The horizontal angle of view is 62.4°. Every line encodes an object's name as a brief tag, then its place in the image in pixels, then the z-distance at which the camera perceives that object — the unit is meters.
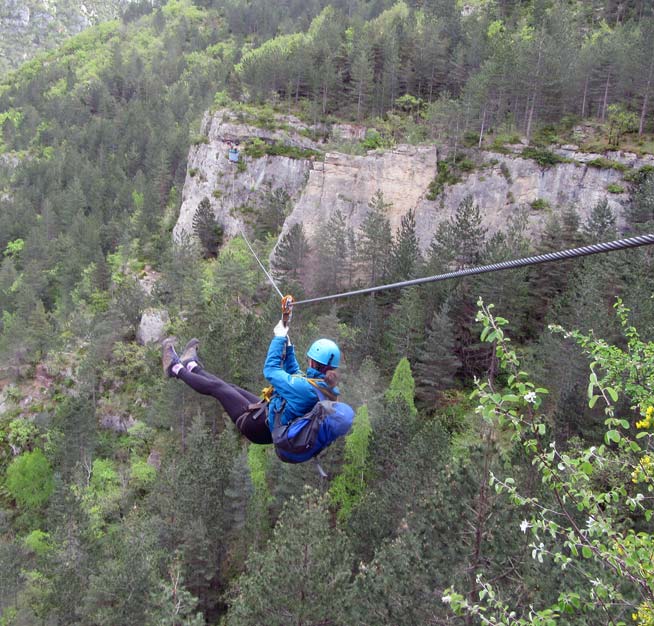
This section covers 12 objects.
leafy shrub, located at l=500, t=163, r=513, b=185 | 36.00
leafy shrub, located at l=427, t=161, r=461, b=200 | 37.66
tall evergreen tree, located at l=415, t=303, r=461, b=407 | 25.91
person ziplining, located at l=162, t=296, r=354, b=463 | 5.66
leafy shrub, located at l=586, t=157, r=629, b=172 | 33.22
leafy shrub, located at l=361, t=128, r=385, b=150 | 42.28
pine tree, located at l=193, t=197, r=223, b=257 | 44.03
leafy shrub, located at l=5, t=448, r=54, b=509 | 32.41
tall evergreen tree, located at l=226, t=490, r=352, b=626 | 14.02
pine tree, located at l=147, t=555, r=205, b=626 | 13.74
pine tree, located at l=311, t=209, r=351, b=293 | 34.06
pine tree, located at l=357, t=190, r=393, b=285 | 33.47
